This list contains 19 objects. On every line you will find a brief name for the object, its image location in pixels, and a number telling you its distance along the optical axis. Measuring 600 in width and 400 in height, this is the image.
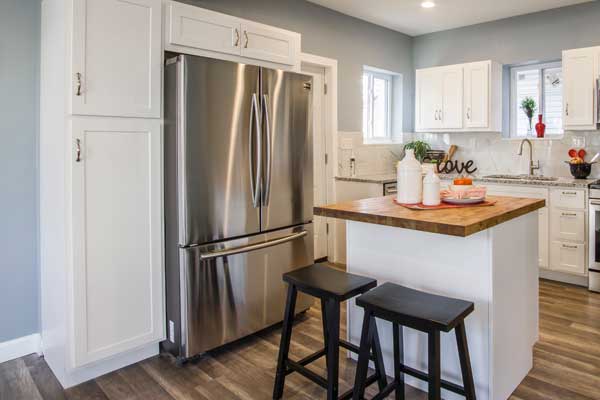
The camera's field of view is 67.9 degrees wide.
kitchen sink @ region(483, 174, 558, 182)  4.38
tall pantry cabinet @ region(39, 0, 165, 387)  2.27
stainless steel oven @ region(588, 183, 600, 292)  3.78
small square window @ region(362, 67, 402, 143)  5.40
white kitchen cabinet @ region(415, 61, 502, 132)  4.86
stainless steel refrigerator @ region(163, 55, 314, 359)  2.53
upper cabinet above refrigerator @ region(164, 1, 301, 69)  2.65
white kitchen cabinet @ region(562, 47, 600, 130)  4.09
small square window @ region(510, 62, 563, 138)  4.78
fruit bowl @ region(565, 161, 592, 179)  4.23
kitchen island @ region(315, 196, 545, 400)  2.02
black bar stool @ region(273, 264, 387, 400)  1.94
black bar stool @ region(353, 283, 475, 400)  1.64
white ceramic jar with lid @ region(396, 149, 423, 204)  2.27
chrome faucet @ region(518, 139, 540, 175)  4.76
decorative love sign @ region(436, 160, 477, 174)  5.31
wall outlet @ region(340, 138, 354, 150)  4.88
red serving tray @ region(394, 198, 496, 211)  2.20
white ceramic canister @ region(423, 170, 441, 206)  2.26
